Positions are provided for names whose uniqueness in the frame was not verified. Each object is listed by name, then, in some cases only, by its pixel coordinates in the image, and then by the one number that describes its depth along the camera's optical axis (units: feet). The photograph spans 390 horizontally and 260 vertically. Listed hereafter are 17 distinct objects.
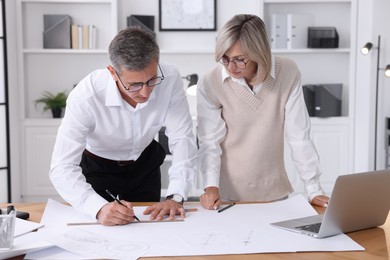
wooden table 5.41
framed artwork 18.02
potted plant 17.49
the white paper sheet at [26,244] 5.41
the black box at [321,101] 17.47
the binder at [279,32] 17.47
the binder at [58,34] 17.47
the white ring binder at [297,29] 17.53
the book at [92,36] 17.48
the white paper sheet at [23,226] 6.11
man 6.56
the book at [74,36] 17.46
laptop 5.77
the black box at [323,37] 17.47
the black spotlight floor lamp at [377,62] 16.20
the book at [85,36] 17.49
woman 7.84
